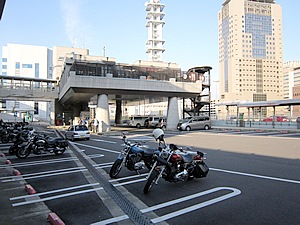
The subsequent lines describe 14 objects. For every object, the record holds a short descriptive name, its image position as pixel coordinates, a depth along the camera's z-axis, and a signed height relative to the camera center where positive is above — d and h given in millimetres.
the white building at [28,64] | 80062 +16718
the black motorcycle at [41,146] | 10977 -1409
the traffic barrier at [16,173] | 7644 -1776
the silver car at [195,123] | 28894 -1088
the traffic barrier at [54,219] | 3925 -1674
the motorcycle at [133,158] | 6840 -1213
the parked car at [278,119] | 27366 -575
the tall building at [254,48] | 129000 +35203
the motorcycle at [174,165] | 5531 -1198
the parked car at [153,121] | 38319 -1045
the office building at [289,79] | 123988 +17969
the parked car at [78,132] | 18406 -1351
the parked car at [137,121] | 40344 -1086
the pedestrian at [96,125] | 25722 -1080
